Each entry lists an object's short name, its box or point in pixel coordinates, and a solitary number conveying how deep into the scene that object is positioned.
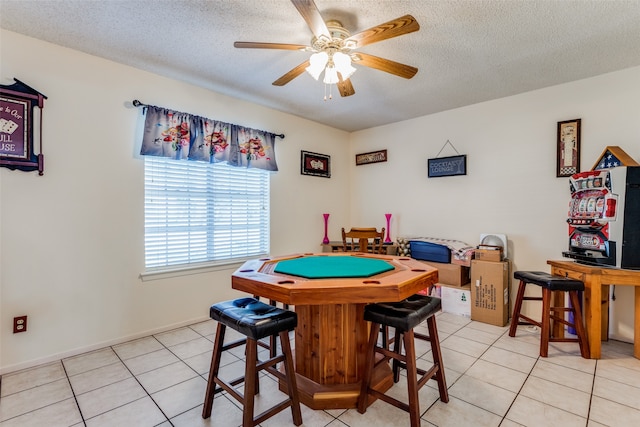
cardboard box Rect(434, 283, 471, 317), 3.52
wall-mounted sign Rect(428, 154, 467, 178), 3.88
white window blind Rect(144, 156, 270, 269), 3.07
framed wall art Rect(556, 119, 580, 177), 3.11
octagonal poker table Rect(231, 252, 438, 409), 1.71
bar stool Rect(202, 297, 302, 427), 1.57
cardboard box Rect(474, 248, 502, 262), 3.30
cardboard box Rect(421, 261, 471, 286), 3.59
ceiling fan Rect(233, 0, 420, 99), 1.74
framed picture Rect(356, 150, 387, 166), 4.70
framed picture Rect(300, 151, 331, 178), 4.41
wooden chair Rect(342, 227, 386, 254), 3.55
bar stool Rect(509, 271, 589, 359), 2.54
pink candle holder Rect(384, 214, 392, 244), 4.39
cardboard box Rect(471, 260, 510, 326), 3.23
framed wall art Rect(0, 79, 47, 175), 2.28
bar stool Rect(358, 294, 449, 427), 1.64
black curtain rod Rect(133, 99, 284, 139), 2.85
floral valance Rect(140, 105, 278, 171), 2.95
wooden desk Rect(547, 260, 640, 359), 2.47
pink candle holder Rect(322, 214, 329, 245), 4.55
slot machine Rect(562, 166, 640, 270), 2.43
